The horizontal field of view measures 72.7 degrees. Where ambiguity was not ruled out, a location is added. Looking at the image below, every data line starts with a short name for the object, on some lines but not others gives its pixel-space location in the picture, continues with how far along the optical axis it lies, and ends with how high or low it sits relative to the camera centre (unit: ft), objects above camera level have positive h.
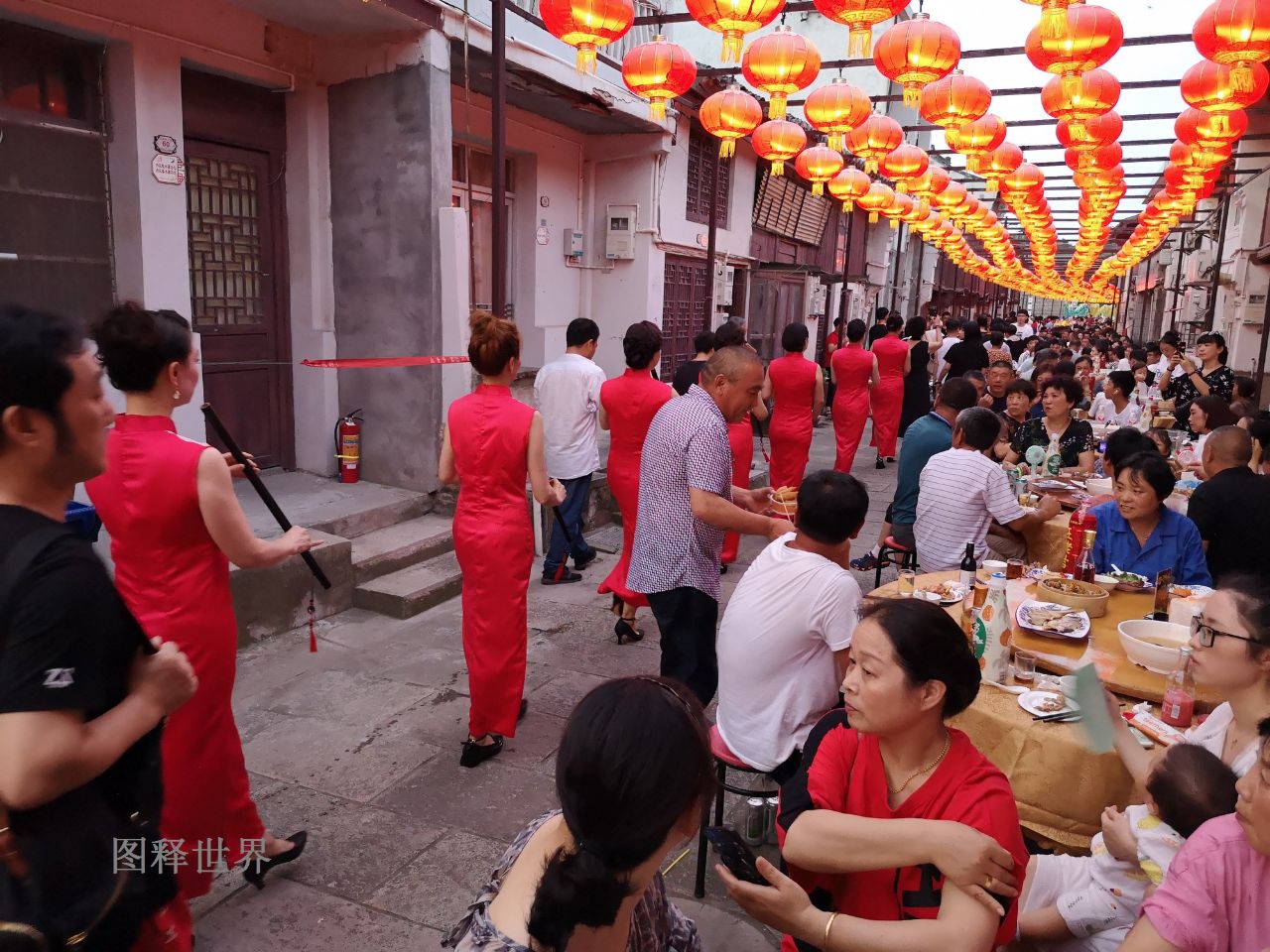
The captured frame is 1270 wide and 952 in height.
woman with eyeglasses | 7.61 -2.81
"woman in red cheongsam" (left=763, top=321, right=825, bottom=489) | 27.17 -2.39
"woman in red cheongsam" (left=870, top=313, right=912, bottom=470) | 35.96 -2.12
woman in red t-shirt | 5.67 -3.36
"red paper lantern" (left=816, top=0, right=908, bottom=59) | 17.02 +6.24
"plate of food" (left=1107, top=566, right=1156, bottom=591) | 12.80 -3.56
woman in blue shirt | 12.96 -2.92
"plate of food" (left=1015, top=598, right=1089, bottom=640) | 10.87 -3.61
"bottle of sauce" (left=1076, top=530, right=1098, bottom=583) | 12.92 -3.34
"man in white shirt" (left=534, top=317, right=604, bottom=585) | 21.22 -2.53
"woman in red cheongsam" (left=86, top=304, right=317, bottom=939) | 8.68 -2.47
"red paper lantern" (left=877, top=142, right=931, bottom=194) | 32.96 +6.41
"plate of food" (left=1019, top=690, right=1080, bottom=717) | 9.00 -3.83
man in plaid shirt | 12.50 -2.73
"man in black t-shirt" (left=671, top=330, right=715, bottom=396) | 24.08 -1.12
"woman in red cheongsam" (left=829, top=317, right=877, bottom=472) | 32.45 -2.07
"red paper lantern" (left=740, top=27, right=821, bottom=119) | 21.42 +6.55
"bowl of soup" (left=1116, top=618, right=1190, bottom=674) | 9.75 -3.53
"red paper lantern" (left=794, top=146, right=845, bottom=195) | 33.45 +6.36
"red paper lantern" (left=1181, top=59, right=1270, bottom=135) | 21.18 +6.33
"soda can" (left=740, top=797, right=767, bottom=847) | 11.47 -6.57
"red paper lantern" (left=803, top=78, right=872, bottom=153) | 25.62 +6.55
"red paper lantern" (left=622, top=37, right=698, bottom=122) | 21.66 +6.34
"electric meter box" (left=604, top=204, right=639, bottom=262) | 36.47 +3.78
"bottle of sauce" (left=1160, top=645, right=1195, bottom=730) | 8.98 -3.70
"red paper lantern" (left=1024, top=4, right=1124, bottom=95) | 18.86 +6.47
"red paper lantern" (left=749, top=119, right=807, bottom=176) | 29.45 +6.36
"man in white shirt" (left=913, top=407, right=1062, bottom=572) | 15.75 -3.00
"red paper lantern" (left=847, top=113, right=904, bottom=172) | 29.40 +6.58
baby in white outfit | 6.84 -4.52
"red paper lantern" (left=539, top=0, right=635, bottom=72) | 18.28 +6.35
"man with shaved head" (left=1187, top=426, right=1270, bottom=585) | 14.49 -2.79
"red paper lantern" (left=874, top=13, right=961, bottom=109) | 20.52 +6.69
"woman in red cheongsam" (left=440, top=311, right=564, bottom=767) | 12.86 -3.00
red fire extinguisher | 23.36 -3.60
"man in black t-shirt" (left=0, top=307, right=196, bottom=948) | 4.82 -2.00
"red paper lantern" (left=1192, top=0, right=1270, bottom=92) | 18.01 +6.53
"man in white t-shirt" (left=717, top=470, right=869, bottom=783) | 9.29 -3.24
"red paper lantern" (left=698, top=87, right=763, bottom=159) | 26.73 +6.56
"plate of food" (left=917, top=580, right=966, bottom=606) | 11.96 -3.62
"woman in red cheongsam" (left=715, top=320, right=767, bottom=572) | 22.93 -3.11
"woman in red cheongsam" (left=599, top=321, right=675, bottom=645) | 18.78 -2.28
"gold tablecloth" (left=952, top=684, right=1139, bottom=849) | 8.63 -4.35
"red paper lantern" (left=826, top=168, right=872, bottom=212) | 37.24 +6.24
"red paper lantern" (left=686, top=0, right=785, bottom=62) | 17.90 +6.46
